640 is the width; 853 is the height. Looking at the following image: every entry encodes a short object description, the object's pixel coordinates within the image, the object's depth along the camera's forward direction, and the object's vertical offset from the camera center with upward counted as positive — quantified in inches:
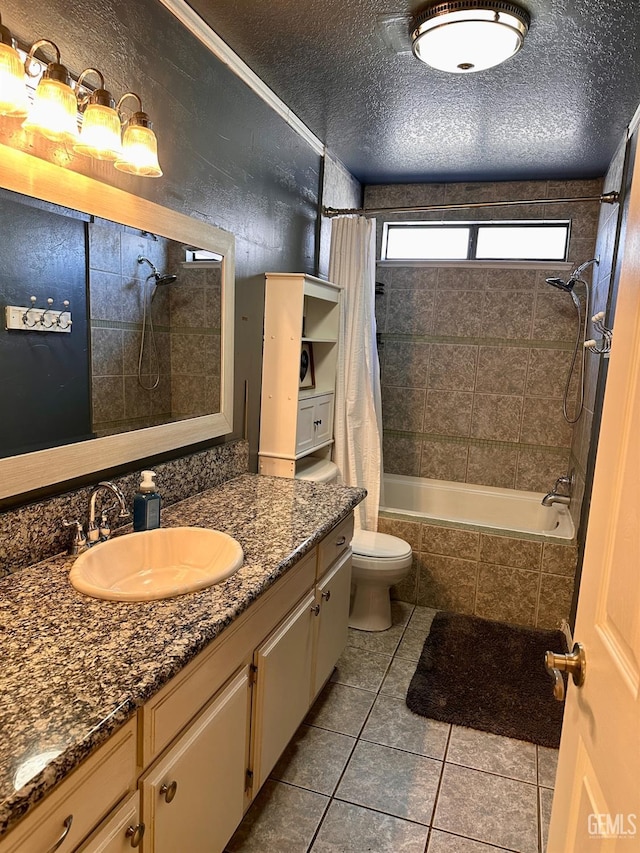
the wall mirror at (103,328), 53.4 +0.5
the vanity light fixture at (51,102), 50.4 +20.2
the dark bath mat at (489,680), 87.3 -56.3
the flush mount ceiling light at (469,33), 69.9 +40.6
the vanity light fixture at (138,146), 60.1 +19.8
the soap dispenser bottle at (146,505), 65.6 -20.0
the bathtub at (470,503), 145.7 -41.3
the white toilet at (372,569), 108.0 -42.6
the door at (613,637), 29.1 -16.4
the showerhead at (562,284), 132.2 +16.1
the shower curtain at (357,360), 124.3 -3.8
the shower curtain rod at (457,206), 109.6 +29.4
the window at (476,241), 147.0 +28.8
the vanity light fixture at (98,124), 55.3 +20.2
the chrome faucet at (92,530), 59.0 -21.2
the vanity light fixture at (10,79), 46.4 +20.3
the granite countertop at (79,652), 32.2 -23.8
